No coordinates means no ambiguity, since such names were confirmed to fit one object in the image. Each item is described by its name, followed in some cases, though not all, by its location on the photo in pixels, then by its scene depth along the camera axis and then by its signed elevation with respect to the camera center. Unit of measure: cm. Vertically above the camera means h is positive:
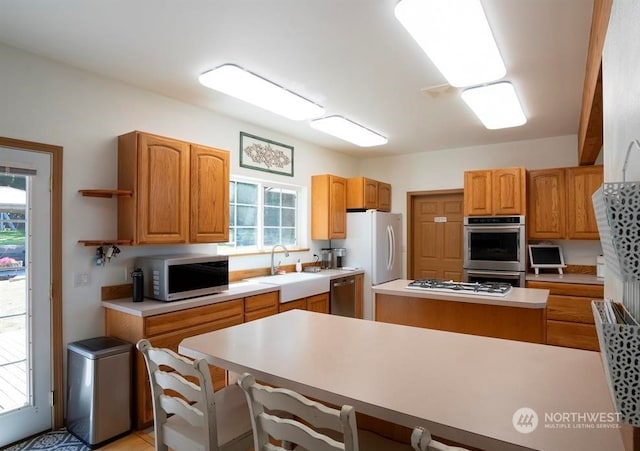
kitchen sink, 367 -60
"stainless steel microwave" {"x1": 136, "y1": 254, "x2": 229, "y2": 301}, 276 -38
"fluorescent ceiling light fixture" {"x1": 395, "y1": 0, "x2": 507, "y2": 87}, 171 +104
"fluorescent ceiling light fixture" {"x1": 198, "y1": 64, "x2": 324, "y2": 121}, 263 +108
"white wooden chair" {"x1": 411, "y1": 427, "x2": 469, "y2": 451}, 73 -44
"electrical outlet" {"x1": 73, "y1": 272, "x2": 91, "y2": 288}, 267 -38
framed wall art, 404 +87
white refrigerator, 498 -27
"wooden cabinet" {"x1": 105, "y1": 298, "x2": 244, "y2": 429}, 254 -76
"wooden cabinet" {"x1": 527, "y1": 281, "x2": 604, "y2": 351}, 375 -94
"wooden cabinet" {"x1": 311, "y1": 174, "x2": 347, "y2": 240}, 488 +28
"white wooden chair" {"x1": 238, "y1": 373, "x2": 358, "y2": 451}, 88 -50
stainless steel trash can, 234 -108
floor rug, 231 -141
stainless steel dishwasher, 443 -87
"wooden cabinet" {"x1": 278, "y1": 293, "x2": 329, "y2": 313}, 371 -83
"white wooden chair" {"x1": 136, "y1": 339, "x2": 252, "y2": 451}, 127 -73
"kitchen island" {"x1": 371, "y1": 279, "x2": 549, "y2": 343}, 254 -65
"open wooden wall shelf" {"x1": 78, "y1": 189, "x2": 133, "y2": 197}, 265 +27
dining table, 95 -53
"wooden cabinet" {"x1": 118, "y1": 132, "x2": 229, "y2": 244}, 276 +31
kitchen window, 407 +15
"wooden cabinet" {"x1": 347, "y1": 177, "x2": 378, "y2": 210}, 512 +49
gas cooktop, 277 -49
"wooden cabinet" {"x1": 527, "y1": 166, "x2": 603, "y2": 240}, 412 +29
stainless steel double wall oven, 431 -27
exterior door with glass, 235 -44
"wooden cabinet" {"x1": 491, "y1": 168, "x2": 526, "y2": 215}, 434 +44
